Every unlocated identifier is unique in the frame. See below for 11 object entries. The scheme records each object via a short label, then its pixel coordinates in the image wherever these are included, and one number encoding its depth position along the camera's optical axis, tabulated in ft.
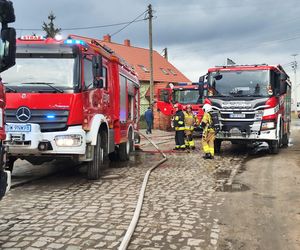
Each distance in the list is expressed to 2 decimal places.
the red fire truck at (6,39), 9.63
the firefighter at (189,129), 34.99
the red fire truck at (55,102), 17.58
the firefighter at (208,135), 28.26
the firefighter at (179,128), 33.81
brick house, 100.76
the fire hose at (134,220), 10.58
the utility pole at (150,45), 64.71
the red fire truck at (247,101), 29.03
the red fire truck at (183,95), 50.58
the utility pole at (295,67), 153.91
